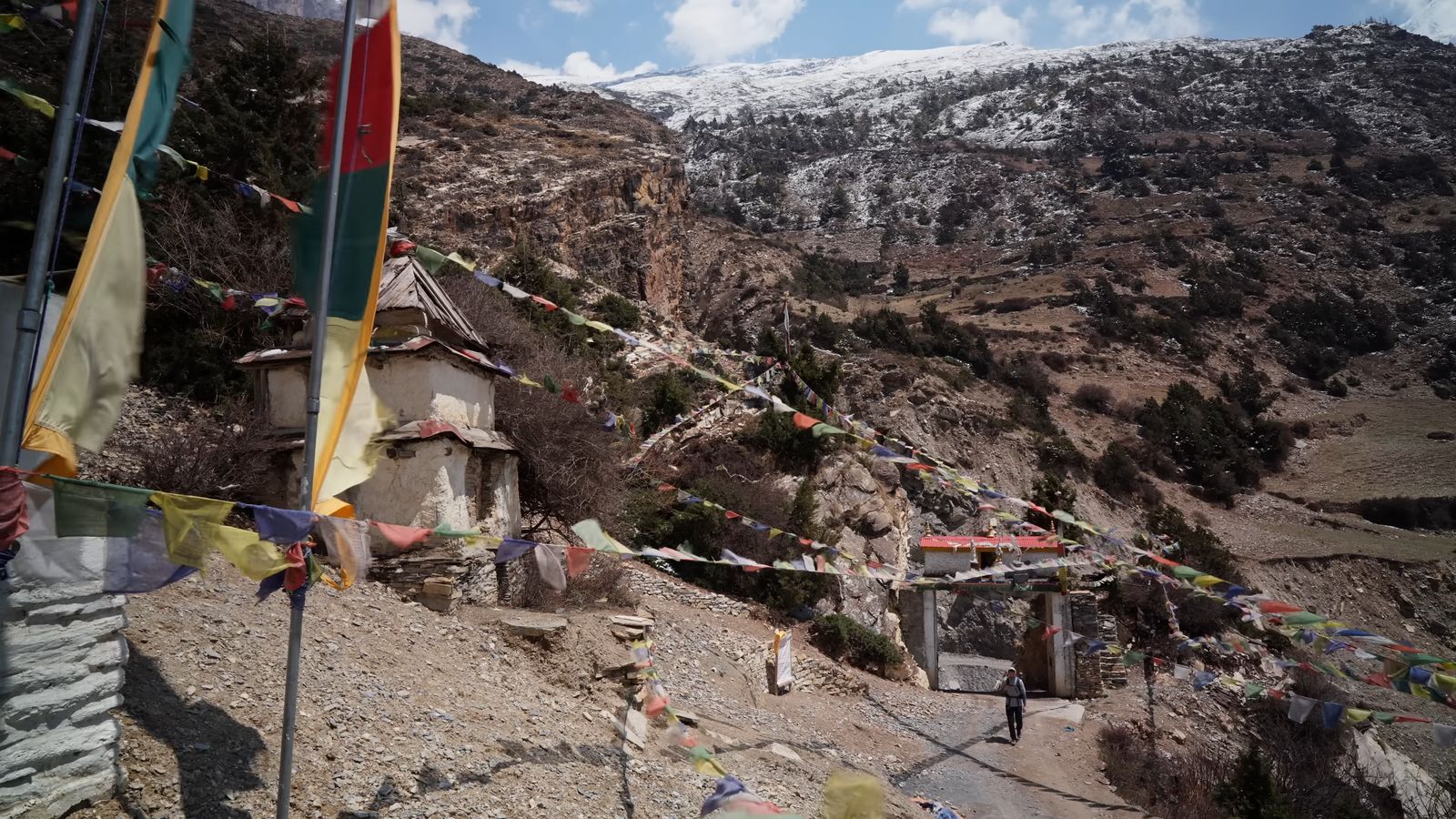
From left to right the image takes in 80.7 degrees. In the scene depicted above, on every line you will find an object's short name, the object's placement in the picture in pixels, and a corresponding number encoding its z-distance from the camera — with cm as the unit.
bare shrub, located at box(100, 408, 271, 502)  1061
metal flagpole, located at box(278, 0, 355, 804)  477
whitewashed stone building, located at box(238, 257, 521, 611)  1083
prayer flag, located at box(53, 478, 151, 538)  397
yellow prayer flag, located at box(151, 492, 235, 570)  431
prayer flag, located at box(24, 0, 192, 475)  419
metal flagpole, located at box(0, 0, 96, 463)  386
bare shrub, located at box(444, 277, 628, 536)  1508
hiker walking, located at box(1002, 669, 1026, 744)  1554
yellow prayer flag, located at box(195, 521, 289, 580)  443
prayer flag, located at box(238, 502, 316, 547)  461
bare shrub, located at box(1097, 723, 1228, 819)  1426
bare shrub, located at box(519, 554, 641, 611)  1220
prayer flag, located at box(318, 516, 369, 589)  487
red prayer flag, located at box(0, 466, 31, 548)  369
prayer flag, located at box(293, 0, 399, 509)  538
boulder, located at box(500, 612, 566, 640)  979
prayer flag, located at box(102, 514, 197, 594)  446
